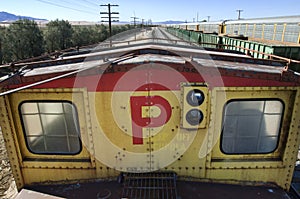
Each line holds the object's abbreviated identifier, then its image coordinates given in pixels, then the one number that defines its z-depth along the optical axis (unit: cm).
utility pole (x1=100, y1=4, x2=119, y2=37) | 3236
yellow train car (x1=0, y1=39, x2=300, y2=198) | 376
